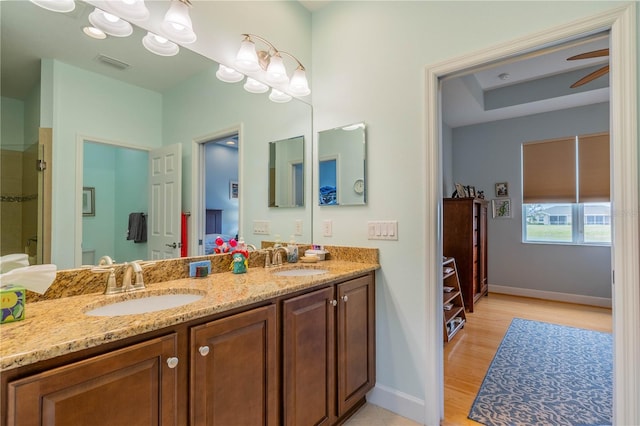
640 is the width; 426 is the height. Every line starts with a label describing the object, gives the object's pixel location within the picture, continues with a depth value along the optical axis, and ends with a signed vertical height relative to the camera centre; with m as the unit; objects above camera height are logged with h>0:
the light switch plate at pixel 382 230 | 1.95 -0.10
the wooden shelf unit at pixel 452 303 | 3.01 -0.98
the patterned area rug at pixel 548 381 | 1.85 -1.23
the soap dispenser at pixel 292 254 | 2.15 -0.28
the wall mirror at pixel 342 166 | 2.11 +0.36
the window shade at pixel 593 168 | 4.10 +0.64
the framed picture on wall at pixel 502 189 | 4.81 +0.41
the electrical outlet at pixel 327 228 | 2.27 -0.10
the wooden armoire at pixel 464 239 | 3.86 -0.32
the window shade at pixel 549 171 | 4.34 +0.64
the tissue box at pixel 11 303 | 0.87 -0.26
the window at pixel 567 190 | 4.15 +0.35
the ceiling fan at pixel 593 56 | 2.35 +1.28
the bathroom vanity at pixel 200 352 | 0.75 -0.45
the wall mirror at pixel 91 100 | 1.12 +0.54
